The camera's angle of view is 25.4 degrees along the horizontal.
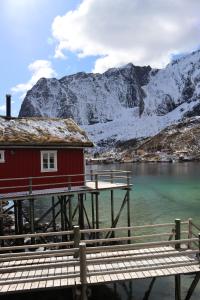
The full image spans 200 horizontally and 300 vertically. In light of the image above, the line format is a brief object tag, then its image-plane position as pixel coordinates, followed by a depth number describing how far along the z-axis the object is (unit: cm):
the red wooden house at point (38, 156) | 2731
